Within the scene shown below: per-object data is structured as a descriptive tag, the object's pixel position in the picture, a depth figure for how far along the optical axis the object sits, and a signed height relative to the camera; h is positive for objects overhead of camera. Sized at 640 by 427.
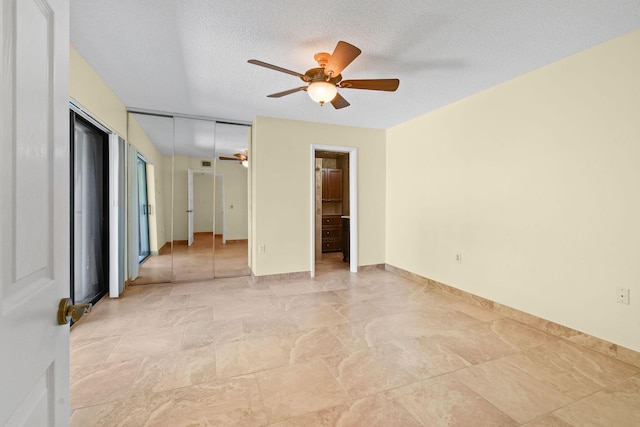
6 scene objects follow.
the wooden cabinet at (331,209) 6.83 -0.05
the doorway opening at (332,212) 5.88 -0.11
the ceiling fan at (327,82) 2.48 +1.09
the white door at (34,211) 0.52 -0.01
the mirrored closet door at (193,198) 4.56 +0.16
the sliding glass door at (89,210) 2.91 -0.04
